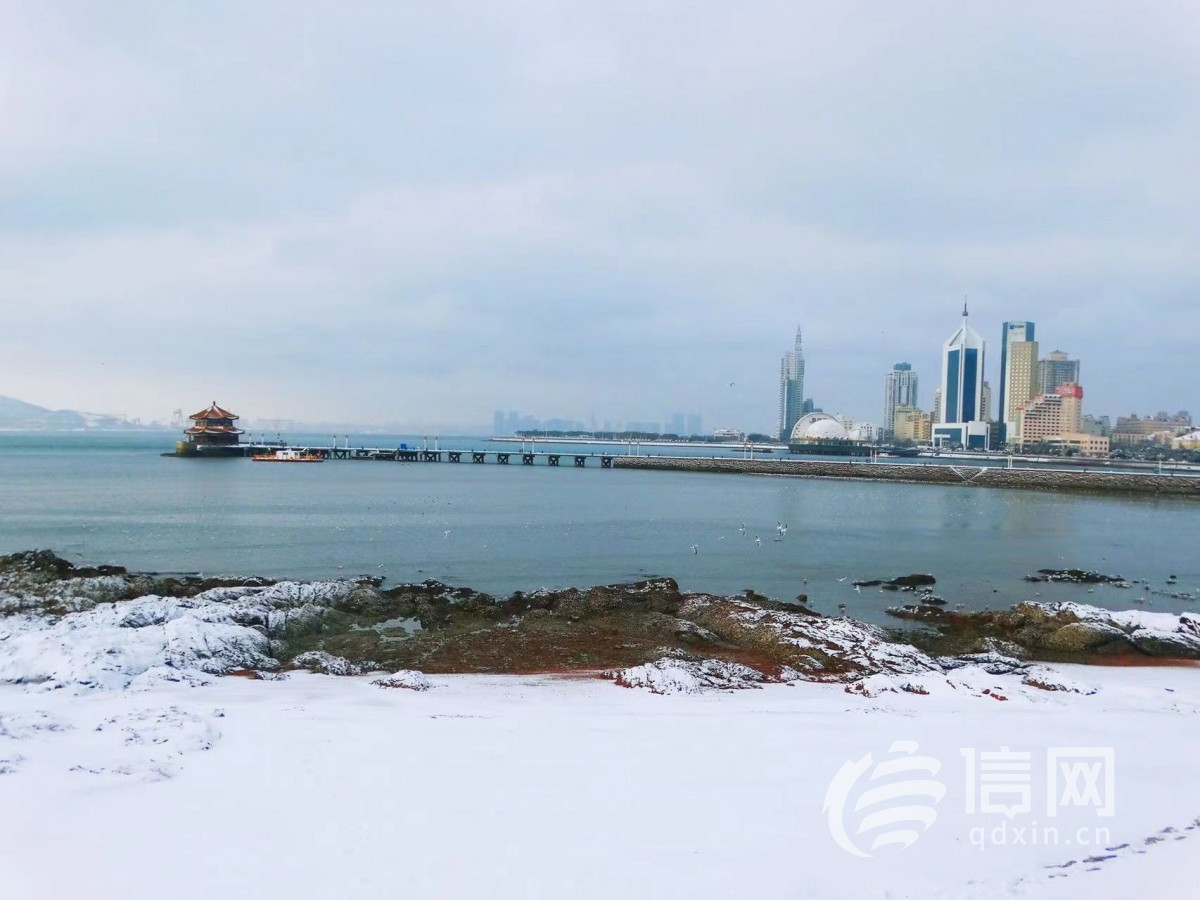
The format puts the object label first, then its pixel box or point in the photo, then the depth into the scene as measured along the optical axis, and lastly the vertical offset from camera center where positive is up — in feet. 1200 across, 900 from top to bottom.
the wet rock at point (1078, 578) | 67.87 -11.94
